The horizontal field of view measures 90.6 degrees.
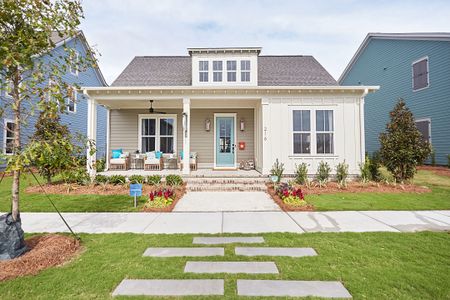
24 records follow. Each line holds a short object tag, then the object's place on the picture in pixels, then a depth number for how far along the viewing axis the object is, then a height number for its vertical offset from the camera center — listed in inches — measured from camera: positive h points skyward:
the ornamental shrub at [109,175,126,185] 308.0 -31.2
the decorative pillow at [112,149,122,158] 403.2 +6.5
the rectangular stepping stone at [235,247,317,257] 120.4 -52.6
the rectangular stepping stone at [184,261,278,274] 103.0 -52.7
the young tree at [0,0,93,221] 108.7 +56.9
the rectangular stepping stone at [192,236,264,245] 136.3 -52.2
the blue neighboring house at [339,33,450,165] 451.8 +179.0
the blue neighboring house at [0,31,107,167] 487.0 +123.0
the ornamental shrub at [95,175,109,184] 305.7 -30.9
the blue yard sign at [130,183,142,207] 215.5 -32.3
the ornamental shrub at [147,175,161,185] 305.4 -32.1
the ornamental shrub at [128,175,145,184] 303.4 -29.8
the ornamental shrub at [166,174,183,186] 296.7 -31.4
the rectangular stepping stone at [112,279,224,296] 87.1 -53.2
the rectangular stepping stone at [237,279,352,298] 86.7 -53.4
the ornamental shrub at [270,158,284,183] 311.1 -19.0
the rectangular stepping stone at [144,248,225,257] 120.0 -52.5
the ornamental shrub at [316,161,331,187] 319.6 -23.7
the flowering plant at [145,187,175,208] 218.7 -42.8
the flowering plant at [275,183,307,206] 223.0 -41.0
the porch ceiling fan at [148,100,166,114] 386.9 +82.7
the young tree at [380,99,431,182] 303.4 +13.3
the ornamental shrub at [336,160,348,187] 310.3 -23.2
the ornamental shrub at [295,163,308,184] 313.5 -26.0
